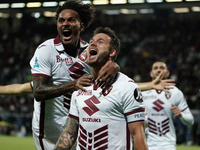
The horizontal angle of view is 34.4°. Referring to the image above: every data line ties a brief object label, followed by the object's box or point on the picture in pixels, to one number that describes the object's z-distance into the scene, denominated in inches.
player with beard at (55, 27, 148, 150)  117.0
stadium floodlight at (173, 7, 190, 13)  892.6
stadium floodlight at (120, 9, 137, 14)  961.6
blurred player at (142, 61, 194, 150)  259.8
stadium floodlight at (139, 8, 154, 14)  902.4
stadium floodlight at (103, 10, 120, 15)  1033.8
